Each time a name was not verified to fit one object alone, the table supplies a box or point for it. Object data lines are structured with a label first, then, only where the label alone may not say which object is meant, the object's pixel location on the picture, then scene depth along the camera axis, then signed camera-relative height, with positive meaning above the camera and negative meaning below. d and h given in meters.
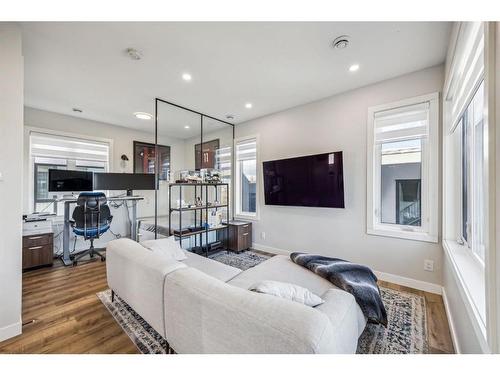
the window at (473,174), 1.52 +0.12
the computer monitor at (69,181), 3.45 +0.13
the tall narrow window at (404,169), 2.33 +0.24
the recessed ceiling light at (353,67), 2.27 +1.36
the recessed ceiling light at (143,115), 3.73 +1.35
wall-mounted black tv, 2.91 +0.11
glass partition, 3.46 +0.33
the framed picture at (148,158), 4.71 +0.72
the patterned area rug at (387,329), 1.53 -1.19
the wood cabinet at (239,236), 3.80 -0.91
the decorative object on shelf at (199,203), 3.53 -0.27
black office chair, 3.26 -0.48
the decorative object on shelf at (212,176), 3.67 +0.22
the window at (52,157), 3.54 +0.56
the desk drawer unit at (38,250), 2.93 -0.92
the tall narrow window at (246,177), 4.16 +0.23
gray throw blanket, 1.47 -0.74
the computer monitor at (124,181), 3.93 +0.14
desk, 3.32 -0.75
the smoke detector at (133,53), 2.01 +1.35
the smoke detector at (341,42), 1.83 +1.34
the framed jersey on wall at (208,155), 4.46 +0.77
